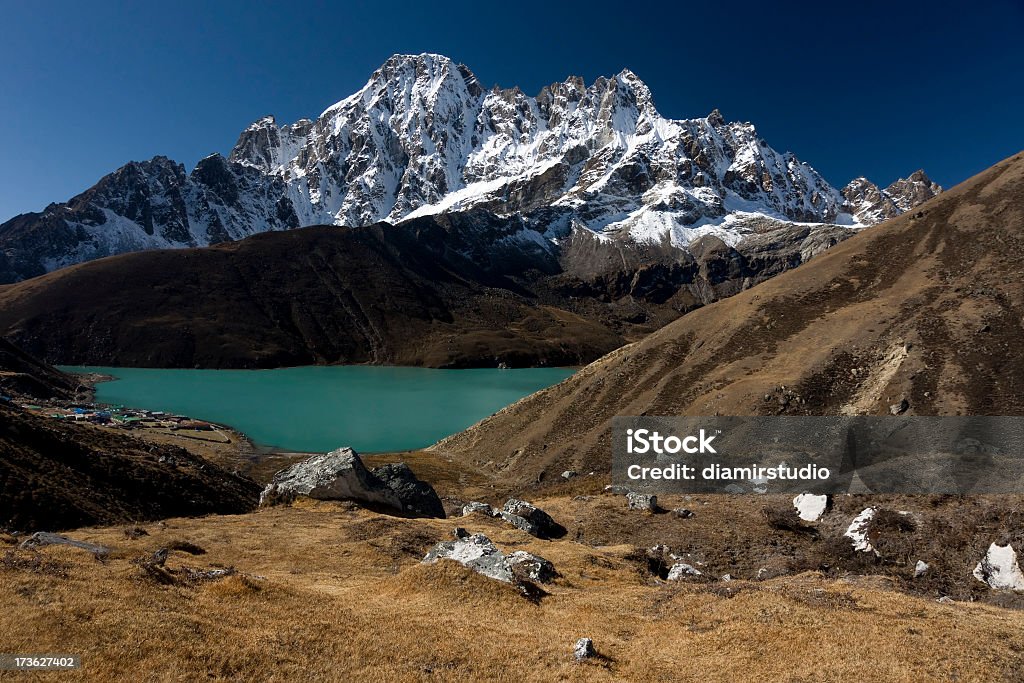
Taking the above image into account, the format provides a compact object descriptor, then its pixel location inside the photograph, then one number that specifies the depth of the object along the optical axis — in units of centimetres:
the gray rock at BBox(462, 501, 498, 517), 4198
